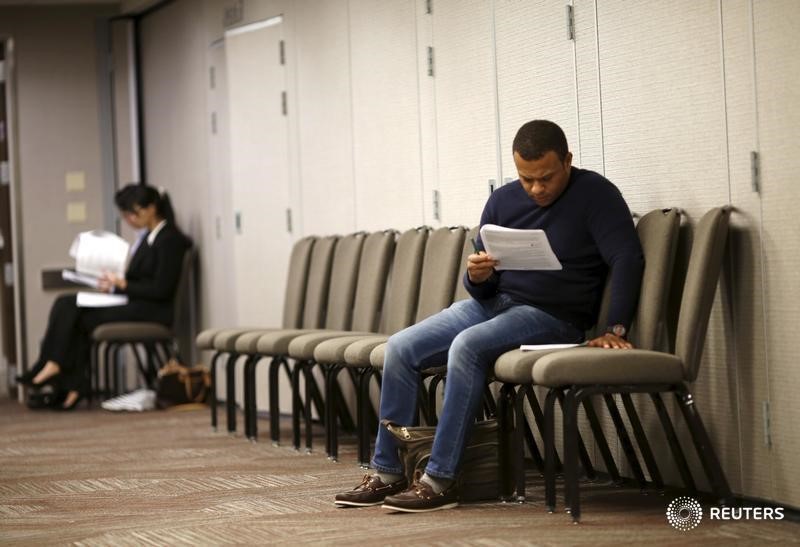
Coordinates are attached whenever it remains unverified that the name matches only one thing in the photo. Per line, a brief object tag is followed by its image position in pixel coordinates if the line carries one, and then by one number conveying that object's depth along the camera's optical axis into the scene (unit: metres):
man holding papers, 7.77
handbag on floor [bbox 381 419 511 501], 8.06
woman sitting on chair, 15.65
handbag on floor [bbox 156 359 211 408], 15.12
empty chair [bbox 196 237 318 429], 12.49
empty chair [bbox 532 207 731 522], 7.25
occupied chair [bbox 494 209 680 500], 7.60
